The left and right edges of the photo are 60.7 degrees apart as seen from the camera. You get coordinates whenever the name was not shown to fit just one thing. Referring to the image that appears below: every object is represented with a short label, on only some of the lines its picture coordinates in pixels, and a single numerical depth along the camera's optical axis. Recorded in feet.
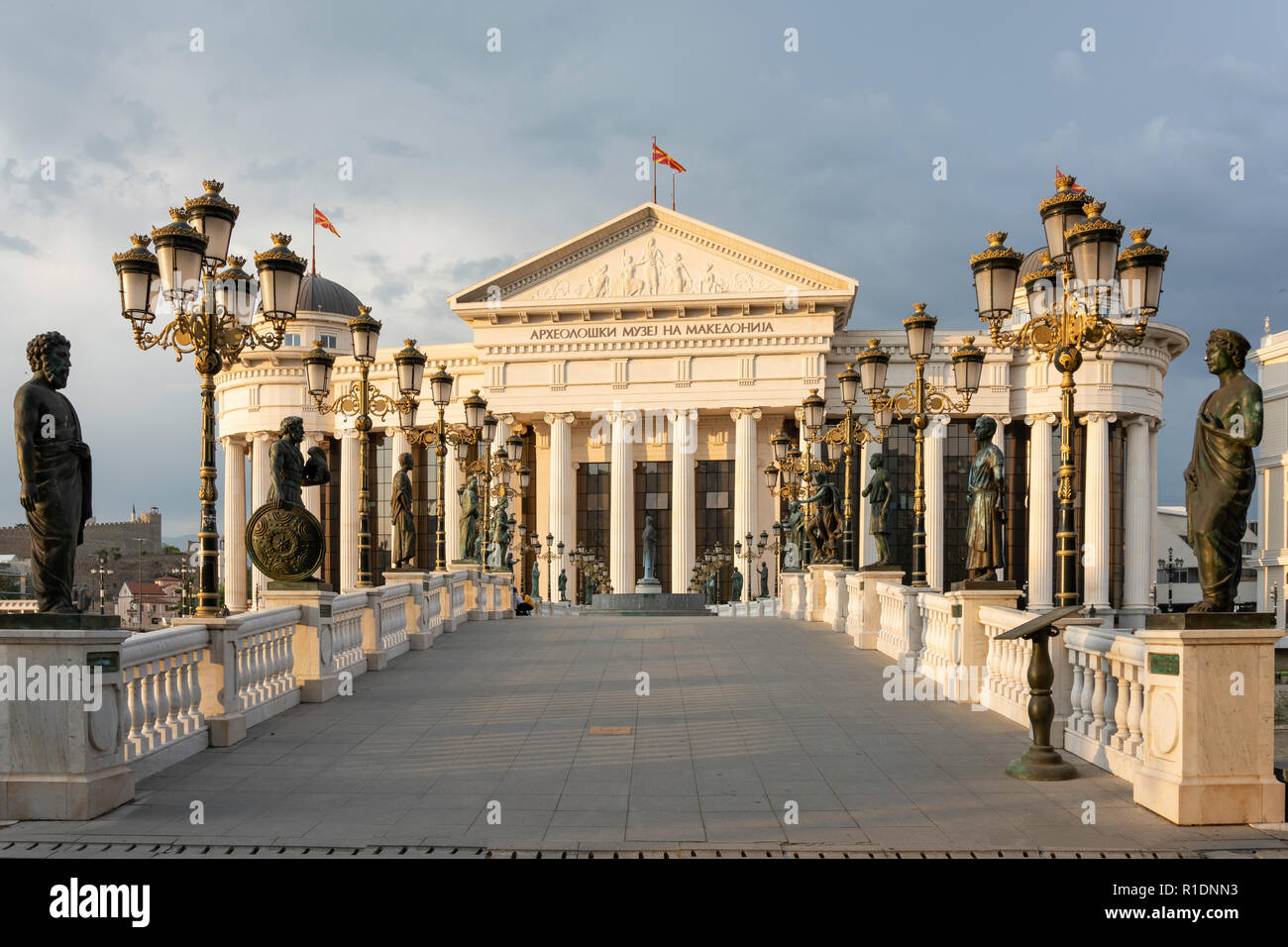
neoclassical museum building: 192.13
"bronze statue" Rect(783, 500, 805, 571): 110.67
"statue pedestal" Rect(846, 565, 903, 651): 66.28
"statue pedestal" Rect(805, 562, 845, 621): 91.66
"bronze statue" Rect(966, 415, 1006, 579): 45.11
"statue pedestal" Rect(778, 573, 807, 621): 99.40
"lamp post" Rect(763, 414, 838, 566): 93.40
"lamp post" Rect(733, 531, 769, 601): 172.65
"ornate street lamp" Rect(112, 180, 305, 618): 36.29
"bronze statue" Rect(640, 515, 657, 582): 159.22
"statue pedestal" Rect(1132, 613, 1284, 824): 25.13
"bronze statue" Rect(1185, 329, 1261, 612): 25.31
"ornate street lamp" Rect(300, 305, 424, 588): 59.26
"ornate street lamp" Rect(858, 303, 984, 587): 58.59
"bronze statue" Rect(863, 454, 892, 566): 71.56
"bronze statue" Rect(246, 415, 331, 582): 43.98
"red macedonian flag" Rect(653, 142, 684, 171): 184.24
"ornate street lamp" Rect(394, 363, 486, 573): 66.49
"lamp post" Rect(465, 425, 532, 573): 103.76
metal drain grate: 22.65
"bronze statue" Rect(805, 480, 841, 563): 91.50
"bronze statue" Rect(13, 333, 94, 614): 25.79
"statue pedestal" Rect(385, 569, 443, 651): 65.00
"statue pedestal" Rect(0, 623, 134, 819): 25.57
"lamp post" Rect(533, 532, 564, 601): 187.11
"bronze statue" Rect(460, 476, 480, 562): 90.53
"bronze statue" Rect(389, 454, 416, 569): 73.00
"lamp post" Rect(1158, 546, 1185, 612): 273.75
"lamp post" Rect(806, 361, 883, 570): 80.02
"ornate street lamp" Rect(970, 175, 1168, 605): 37.78
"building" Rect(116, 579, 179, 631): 240.73
